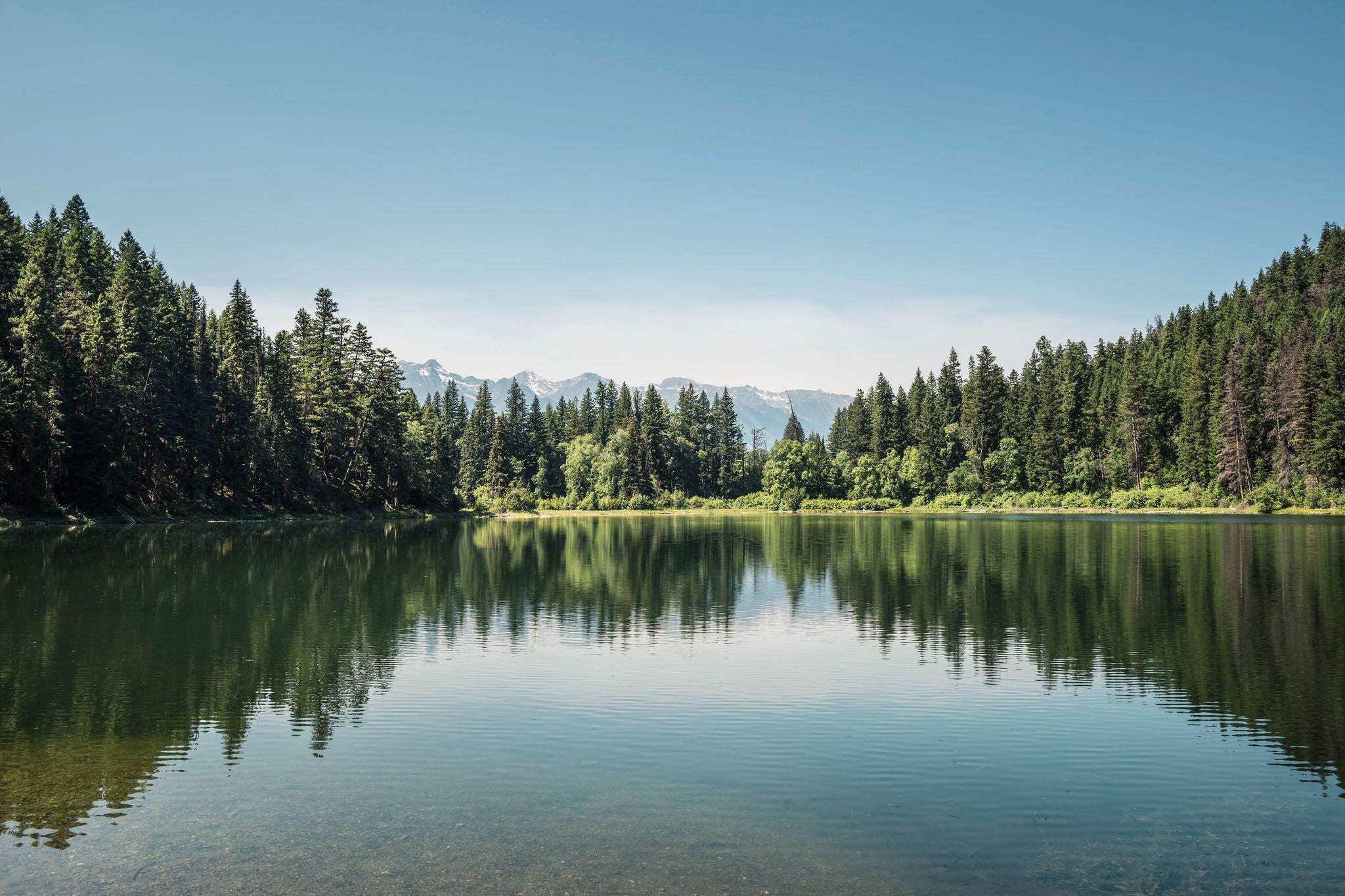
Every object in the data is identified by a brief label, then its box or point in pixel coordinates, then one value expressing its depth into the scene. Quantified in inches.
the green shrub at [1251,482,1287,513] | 3833.7
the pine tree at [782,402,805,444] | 6653.1
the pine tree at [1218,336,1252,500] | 4082.2
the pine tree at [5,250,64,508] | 2496.3
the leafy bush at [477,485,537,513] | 5231.3
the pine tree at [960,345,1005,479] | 5590.6
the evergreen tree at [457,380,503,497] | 5959.6
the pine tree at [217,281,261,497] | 3511.3
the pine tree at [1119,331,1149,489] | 4810.5
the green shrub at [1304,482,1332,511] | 3629.4
